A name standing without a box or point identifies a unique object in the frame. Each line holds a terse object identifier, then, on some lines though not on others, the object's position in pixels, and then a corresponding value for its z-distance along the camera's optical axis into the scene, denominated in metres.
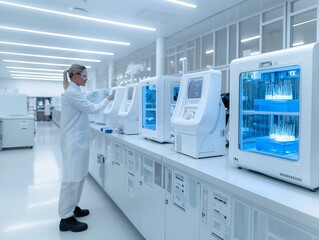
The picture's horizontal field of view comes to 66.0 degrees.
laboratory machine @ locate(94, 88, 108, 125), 4.29
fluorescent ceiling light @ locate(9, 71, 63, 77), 12.96
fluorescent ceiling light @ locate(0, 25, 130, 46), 5.65
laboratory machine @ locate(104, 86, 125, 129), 3.54
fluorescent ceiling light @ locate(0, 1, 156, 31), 4.38
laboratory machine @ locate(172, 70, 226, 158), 1.64
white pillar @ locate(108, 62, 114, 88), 9.75
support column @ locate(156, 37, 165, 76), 6.50
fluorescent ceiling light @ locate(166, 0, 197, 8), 4.29
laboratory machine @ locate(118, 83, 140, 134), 2.92
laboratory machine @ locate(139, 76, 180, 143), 2.29
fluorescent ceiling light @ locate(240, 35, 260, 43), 4.85
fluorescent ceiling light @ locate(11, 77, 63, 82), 15.84
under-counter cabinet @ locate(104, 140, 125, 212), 2.63
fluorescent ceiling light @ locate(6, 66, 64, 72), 11.22
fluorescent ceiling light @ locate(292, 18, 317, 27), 3.86
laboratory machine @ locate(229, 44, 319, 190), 1.05
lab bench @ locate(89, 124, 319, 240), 0.99
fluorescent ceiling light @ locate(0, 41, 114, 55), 6.87
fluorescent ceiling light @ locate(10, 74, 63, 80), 14.23
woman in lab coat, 2.36
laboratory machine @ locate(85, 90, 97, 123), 4.43
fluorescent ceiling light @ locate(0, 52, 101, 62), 8.13
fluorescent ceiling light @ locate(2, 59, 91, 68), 9.65
